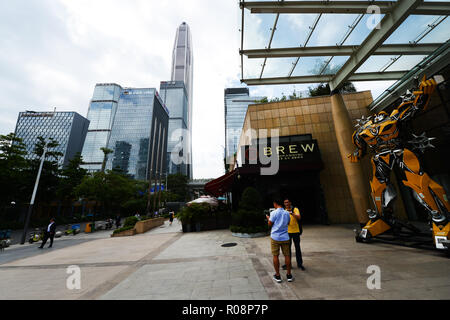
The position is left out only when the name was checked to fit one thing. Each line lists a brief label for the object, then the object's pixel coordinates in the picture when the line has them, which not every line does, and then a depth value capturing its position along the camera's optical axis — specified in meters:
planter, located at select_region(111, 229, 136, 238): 13.88
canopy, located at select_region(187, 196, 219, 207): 13.83
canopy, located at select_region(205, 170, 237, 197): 12.34
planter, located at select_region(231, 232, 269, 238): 9.09
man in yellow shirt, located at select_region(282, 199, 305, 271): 4.35
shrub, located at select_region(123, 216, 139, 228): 15.09
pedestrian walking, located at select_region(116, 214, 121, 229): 19.08
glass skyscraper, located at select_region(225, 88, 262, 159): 97.88
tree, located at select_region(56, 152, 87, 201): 27.64
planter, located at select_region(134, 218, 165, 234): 14.78
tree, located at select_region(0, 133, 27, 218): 20.02
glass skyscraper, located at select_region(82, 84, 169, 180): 92.69
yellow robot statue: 5.03
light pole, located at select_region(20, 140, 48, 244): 12.40
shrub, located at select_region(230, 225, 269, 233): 9.17
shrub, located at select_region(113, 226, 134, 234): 14.00
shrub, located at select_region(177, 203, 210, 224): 12.82
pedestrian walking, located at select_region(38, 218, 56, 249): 10.62
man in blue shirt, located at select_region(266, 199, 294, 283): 3.68
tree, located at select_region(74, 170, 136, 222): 22.45
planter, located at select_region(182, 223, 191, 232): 12.93
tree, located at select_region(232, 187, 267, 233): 9.46
